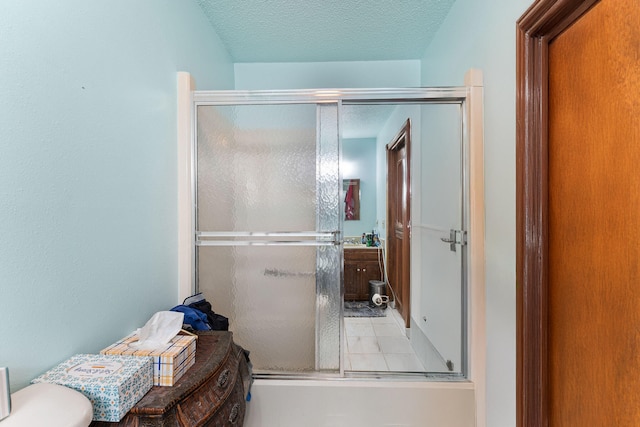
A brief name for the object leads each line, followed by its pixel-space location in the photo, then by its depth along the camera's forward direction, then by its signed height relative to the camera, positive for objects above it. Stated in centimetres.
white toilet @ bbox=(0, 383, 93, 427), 57 -44
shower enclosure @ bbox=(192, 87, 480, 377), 162 -3
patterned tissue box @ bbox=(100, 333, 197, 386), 86 -47
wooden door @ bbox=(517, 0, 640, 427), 76 +0
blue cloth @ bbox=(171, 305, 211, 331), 129 -50
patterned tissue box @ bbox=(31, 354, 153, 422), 71 -45
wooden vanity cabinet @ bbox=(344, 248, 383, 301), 367 -80
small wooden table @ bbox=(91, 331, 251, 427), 74 -57
